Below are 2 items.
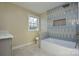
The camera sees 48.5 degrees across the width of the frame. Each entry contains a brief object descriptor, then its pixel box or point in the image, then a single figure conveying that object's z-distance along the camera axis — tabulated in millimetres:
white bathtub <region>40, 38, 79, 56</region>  1531
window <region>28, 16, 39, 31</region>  1689
